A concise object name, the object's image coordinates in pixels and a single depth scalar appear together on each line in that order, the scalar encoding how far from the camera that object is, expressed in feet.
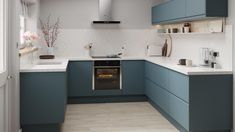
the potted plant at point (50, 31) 14.64
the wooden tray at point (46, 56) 13.68
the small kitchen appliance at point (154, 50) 14.81
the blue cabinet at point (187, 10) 9.13
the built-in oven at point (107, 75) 14.00
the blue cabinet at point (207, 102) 8.84
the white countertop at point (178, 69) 8.84
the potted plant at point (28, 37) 11.09
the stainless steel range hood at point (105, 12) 14.58
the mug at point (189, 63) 10.42
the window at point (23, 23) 12.49
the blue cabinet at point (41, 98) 9.07
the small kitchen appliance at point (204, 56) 10.18
